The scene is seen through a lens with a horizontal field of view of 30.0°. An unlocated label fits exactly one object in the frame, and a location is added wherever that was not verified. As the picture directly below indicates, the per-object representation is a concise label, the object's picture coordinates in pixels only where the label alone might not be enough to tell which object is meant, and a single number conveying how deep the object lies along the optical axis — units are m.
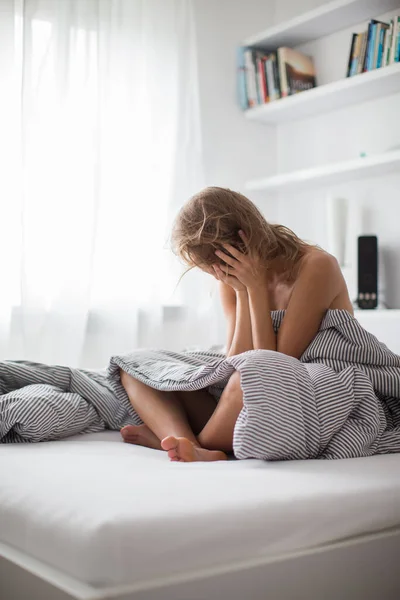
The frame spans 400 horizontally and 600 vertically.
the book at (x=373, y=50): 2.78
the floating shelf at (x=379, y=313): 2.64
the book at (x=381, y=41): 2.76
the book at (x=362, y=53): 2.84
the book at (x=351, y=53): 2.88
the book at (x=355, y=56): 2.87
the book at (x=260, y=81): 3.23
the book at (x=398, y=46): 2.70
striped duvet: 1.24
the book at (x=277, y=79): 3.19
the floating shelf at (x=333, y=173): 2.77
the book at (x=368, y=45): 2.79
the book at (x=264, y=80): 3.23
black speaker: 2.79
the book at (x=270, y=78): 3.20
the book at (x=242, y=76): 3.28
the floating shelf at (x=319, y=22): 2.90
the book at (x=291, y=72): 3.15
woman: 1.55
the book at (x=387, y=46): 2.74
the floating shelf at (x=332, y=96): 2.78
